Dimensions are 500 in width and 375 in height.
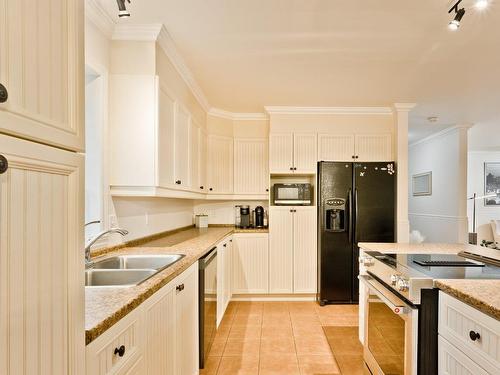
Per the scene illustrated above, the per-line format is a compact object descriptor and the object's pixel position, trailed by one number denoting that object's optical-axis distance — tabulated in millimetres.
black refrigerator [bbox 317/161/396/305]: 4133
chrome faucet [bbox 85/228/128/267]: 1880
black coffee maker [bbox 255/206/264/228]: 4660
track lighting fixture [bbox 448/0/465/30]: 1943
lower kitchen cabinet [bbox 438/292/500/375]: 1177
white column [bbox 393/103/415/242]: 4172
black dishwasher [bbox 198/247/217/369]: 2418
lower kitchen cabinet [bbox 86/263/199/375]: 1099
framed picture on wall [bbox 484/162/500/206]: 8242
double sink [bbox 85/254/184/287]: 1854
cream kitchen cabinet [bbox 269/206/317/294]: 4328
